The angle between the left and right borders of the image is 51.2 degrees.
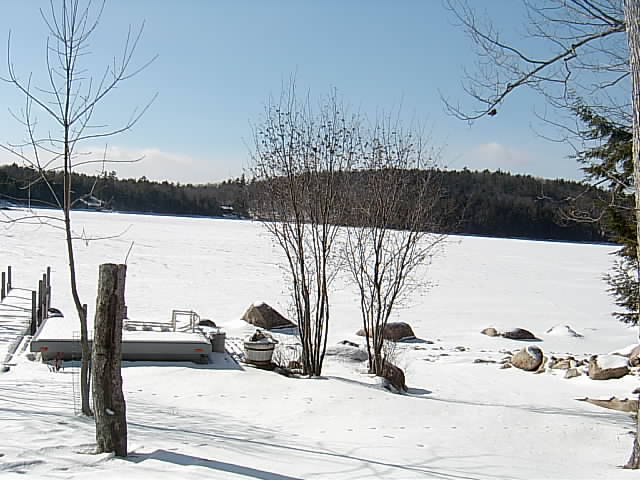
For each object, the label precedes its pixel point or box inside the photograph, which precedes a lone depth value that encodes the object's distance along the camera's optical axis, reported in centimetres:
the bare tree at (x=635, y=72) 543
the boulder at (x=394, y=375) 1066
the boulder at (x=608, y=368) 1290
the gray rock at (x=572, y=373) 1323
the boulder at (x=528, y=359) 1410
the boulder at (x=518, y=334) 1817
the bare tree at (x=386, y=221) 1115
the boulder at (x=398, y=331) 1688
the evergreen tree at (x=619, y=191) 905
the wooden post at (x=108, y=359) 464
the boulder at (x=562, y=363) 1397
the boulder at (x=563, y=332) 1870
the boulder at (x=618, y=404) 1061
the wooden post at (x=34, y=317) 1202
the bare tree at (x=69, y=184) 595
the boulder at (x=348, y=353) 1244
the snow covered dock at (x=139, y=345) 987
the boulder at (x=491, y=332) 1823
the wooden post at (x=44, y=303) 1308
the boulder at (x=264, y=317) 1745
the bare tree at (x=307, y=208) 1055
